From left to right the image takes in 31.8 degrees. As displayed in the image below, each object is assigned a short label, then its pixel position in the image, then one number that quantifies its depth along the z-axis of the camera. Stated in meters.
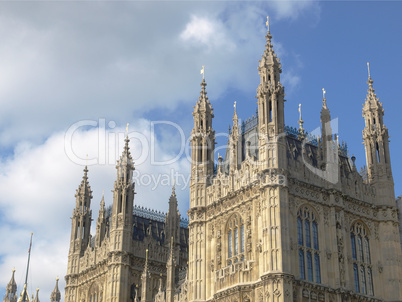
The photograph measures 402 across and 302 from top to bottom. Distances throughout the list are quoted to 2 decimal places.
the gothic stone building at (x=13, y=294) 90.09
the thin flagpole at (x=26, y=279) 90.82
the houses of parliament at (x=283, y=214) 46.84
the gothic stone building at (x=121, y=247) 63.53
